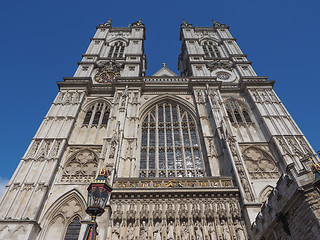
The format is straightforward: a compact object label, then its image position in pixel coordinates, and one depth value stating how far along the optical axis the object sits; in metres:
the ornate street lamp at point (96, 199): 5.16
